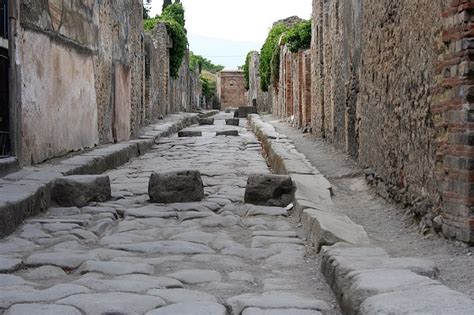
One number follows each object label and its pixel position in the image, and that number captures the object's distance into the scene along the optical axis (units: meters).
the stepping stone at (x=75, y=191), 5.80
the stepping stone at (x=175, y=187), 6.03
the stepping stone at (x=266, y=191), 5.94
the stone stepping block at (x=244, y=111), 31.75
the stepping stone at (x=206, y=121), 23.12
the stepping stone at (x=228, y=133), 16.30
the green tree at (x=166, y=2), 42.89
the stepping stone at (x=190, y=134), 15.95
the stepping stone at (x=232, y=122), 22.45
